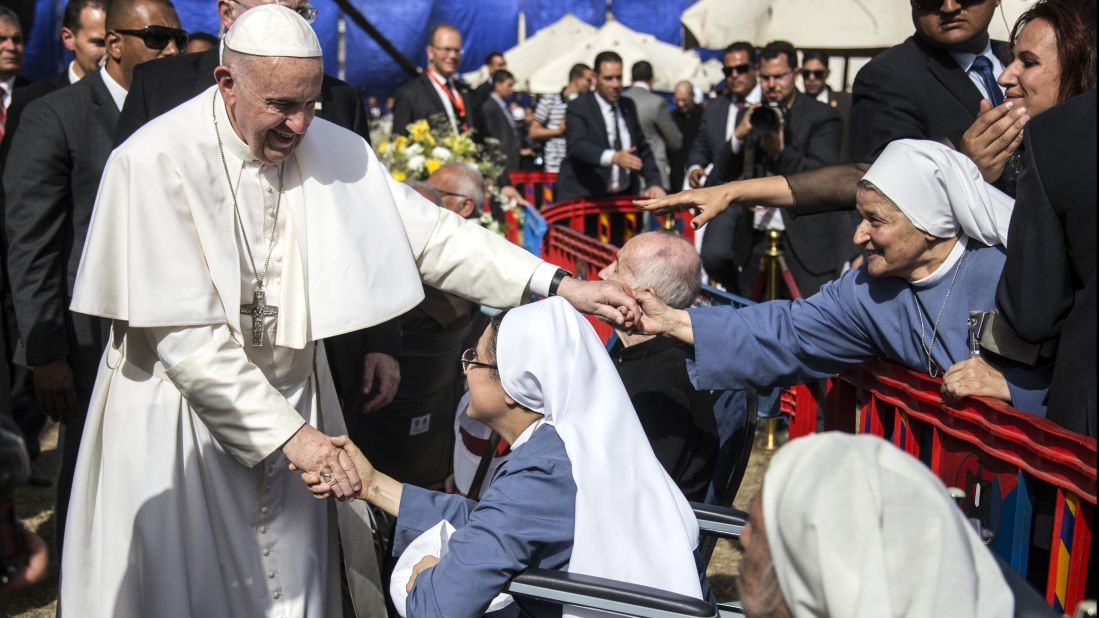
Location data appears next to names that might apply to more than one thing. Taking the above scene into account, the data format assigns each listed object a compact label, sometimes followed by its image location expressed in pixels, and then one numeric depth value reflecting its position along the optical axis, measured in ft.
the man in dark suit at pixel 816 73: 38.06
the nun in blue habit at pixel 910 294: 10.87
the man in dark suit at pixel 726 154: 25.95
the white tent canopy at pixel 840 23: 23.98
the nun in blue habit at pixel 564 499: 9.21
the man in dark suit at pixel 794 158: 25.04
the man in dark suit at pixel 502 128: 44.78
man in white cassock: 10.38
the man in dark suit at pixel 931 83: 14.15
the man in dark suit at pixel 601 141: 34.65
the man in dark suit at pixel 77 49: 19.14
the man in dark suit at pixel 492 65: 51.55
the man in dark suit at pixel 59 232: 14.92
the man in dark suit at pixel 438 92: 31.12
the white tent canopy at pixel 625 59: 71.41
